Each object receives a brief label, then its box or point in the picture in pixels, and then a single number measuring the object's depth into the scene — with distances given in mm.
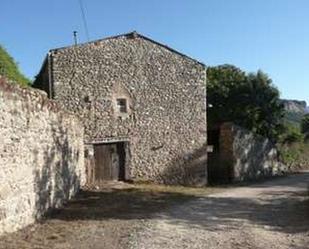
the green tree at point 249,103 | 23858
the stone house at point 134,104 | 13522
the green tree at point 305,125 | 32138
